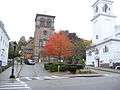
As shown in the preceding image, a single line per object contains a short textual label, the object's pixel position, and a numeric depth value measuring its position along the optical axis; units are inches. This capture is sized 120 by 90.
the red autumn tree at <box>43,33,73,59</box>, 867.7
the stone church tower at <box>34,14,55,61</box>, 1318.5
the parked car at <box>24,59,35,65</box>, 970.6
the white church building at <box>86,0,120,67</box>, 968.8
